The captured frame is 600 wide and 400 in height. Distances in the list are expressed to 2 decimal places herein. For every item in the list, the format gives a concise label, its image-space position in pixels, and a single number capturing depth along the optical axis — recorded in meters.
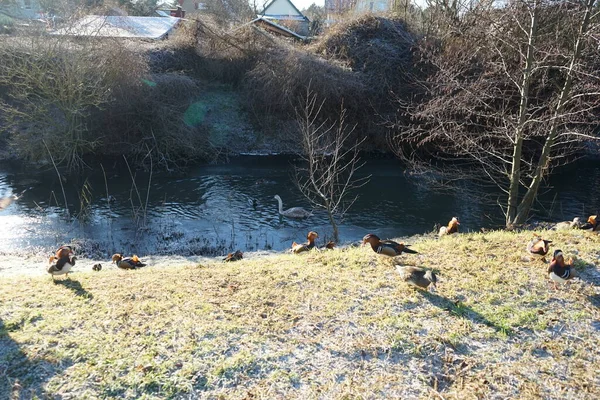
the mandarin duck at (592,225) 8.12
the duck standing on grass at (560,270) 5.25
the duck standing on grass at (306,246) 9.80
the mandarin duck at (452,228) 9.41
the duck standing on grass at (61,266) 6.41
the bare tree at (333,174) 12.91
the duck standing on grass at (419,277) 5.19
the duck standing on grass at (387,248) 6.30
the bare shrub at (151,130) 22.70
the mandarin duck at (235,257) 9.92
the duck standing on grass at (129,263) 9.07
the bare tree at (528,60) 8.32
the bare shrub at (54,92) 18.84
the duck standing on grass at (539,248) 5.99
